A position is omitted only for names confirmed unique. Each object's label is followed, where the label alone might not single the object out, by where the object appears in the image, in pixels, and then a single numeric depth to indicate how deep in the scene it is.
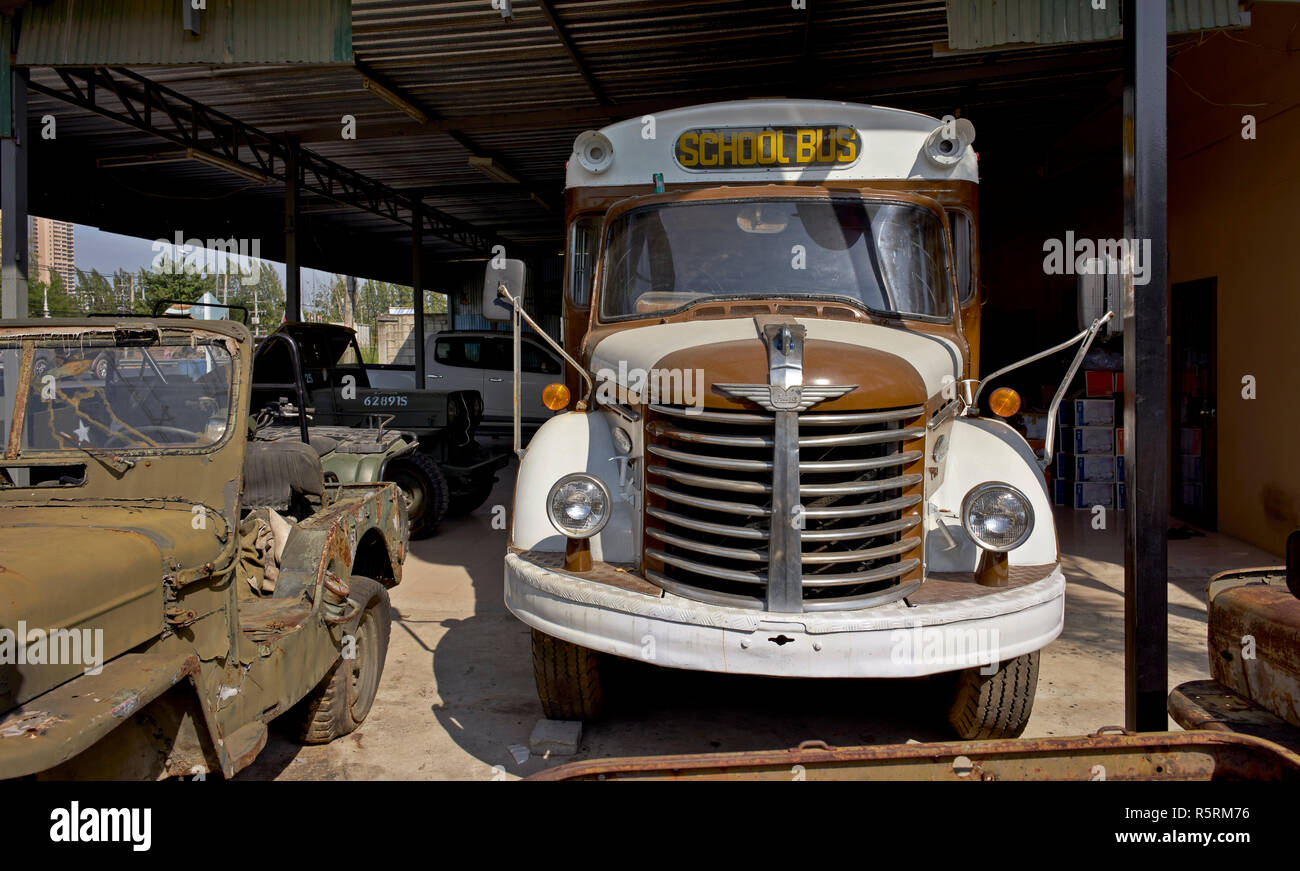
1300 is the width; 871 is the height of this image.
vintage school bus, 3.21
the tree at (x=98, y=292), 33.16
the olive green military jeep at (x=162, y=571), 2.29
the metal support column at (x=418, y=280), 15.63
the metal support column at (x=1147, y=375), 2.74
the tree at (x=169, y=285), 28.75
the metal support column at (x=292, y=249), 11.94
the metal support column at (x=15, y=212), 7.02
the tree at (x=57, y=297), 33.32
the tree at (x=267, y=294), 40.42
